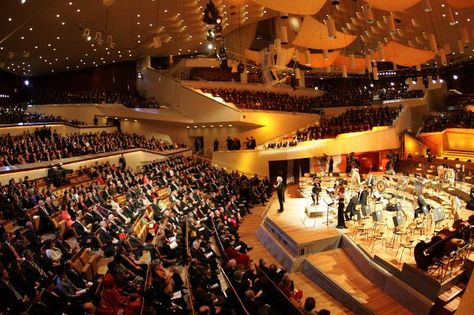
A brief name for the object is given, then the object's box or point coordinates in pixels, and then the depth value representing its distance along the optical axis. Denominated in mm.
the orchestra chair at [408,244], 6933
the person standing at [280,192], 10977
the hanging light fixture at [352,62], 12664
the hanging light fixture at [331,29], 8128
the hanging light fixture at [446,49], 12141
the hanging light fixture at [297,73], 12994
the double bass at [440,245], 5750
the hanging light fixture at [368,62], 11900
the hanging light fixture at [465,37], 10292
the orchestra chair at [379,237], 7677
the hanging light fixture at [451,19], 8858
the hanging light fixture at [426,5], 7263
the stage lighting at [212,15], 7898
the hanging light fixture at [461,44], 11445
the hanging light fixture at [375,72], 12405
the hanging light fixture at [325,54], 12116
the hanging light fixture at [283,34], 8977
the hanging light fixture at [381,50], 10852
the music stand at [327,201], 9145
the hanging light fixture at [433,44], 10266
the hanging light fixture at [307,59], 11922
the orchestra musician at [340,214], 8656
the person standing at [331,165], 17297
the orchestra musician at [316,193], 10344
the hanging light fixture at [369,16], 8180
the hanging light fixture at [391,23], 9735
